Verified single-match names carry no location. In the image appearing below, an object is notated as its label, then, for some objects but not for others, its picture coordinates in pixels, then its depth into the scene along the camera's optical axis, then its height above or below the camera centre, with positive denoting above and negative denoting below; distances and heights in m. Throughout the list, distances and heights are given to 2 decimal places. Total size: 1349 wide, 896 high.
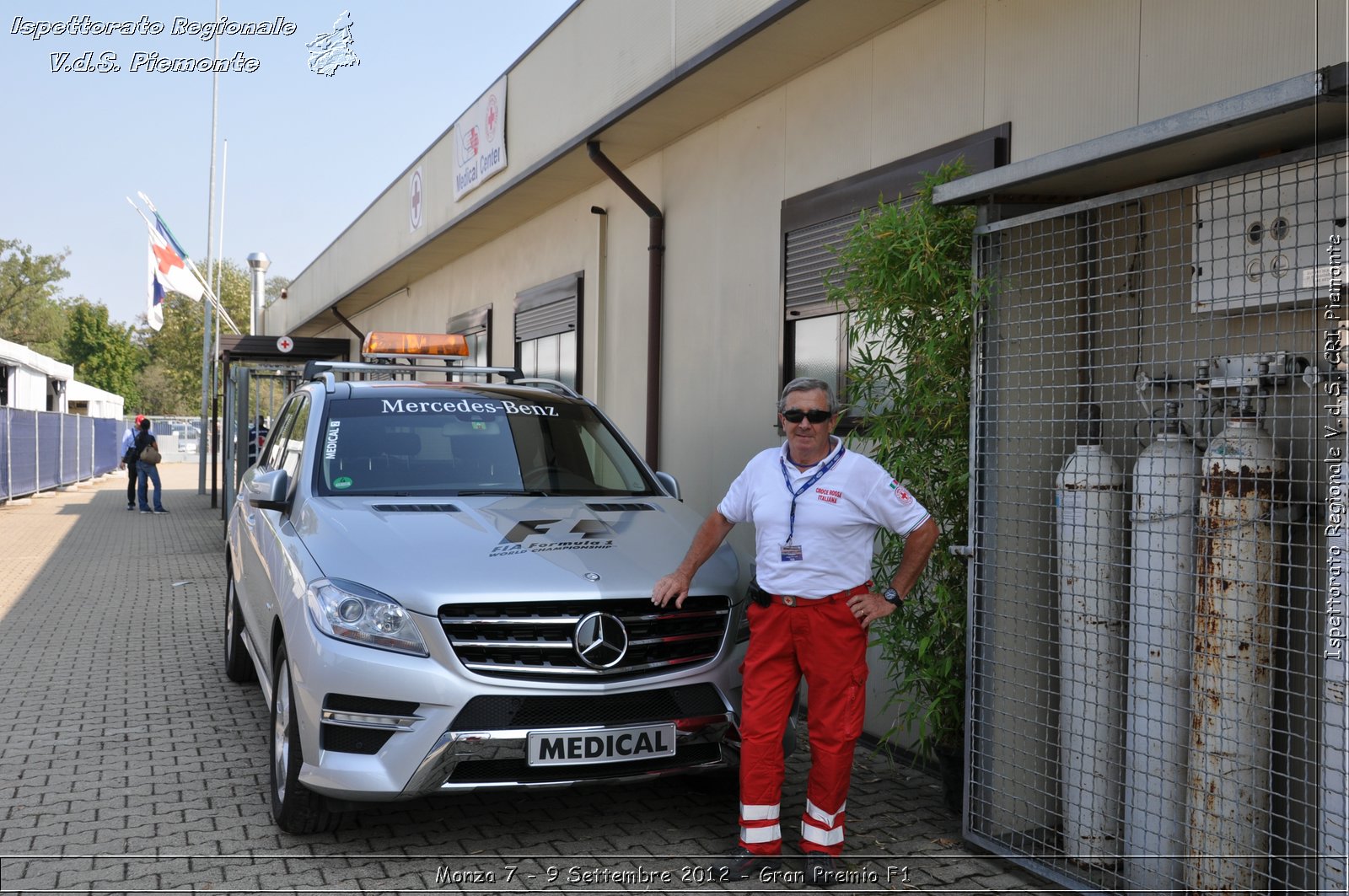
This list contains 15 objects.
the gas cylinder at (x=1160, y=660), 3.75 -0.71
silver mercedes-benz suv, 3.95 -0.73
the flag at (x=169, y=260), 25.09 +4.05
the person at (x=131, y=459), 21.11 -0.36
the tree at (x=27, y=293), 73.50 +9.71
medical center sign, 11.44 +3.25
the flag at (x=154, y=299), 25.57 +3.31
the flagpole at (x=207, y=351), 24.75 +2.48
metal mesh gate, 3.52 -0.32
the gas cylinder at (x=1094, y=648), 4.05 -0.72
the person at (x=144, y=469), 20.80 -0.55
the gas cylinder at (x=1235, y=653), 3.55 -0.65
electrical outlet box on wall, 3.33 +0.68
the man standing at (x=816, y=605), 4.07 -0.58
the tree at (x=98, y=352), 94.31 +7.42
